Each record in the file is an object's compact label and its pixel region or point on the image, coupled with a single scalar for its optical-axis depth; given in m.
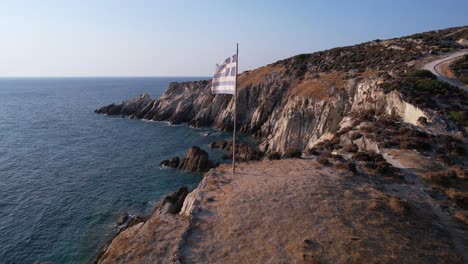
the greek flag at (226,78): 20.53
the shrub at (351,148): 26.38
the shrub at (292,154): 27.75
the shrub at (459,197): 17.56
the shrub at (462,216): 15.90
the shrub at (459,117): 27.82
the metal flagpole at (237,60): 20.11
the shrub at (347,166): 22.04
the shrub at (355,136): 28.25
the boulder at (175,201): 26.67
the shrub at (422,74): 38.56
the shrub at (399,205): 16.11
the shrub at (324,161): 24.03
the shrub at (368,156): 23.66
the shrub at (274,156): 28.45
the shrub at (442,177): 19.73
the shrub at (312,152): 27.97
